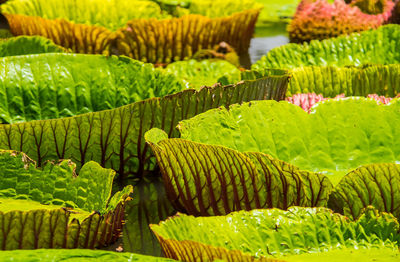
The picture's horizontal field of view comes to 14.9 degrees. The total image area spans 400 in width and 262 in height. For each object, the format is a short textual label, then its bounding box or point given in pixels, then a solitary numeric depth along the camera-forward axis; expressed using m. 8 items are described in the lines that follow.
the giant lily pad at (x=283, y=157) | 4.01
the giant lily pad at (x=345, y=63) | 5.01
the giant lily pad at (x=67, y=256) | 3.13
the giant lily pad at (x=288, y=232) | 3.41
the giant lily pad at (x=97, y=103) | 4.62
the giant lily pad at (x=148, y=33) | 5.53
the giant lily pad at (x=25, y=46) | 5.24
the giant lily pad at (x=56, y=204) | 3.64
